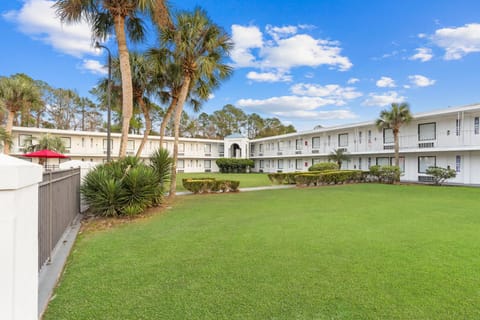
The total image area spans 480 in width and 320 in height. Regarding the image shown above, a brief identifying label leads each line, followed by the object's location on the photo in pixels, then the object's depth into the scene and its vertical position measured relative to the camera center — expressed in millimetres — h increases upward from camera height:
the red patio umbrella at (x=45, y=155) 13664 +468
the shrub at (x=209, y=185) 14782 -1290
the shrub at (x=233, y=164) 40594 -211
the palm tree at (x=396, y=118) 20969 +3692
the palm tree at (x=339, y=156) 27688 +749
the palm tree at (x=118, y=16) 9305 +5615
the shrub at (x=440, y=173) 18844 -744
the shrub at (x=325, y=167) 24664 -373
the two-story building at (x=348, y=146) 19969 +1990
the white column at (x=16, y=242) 1238 -398
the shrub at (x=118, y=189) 8055 -819
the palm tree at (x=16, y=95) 20438 +5499
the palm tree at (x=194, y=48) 11914 +5531
